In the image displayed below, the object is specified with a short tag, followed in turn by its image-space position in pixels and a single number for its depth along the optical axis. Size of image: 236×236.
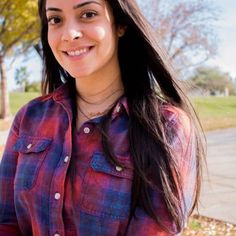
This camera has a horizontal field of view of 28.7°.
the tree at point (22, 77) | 33.19
